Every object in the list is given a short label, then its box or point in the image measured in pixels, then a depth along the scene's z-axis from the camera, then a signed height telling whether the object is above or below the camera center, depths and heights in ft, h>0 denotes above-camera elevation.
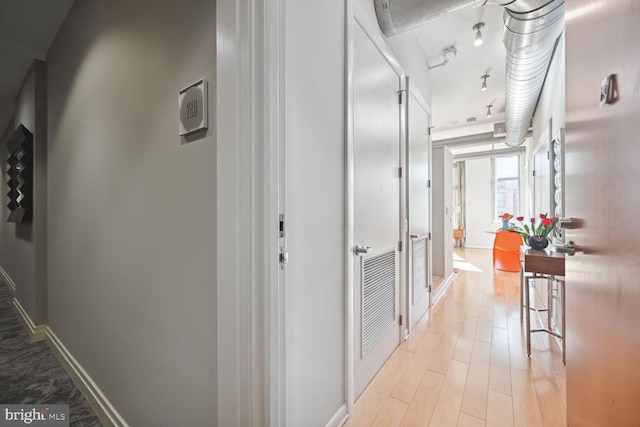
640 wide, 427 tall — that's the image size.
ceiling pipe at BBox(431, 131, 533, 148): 17.33 +5.02
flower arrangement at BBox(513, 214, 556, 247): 7.48 -0.58
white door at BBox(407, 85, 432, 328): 8.05 +0.19
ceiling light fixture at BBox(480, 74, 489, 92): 11.55 +6.11
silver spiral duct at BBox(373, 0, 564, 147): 5.53 +4.68
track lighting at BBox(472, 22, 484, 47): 8.10 +5.91
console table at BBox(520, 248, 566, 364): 6.47 -1.50
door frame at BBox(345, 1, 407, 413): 4.65 -0.09
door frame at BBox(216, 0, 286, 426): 2.46 -0.13
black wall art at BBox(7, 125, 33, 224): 8.27 +1.33
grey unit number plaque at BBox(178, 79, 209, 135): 2.90 +1.26
